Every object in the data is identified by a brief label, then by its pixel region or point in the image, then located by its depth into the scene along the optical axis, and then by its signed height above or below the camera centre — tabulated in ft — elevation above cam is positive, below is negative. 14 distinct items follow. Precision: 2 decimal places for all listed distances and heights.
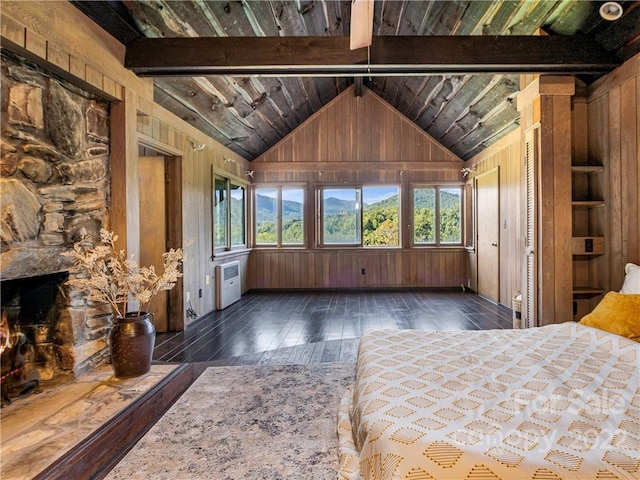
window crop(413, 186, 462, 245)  20.30 +1.56
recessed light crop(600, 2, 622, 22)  7.21 +5.18
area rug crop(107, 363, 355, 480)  4.97 -3.53
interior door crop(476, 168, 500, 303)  16.25 +0.32
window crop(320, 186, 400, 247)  20.48 +1.61
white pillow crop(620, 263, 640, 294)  7.11 -0.96
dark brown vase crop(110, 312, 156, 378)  7.19 -2.33
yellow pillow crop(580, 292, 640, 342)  6.00 -1.54
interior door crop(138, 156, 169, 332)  12.09 +1.13
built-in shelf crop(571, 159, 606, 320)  9.38 +0.22
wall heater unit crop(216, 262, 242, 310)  15.31 -2.17
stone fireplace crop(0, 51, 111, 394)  5.74 +0.78
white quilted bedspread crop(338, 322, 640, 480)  2.94 -1.97
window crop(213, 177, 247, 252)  15.88 +1.50
